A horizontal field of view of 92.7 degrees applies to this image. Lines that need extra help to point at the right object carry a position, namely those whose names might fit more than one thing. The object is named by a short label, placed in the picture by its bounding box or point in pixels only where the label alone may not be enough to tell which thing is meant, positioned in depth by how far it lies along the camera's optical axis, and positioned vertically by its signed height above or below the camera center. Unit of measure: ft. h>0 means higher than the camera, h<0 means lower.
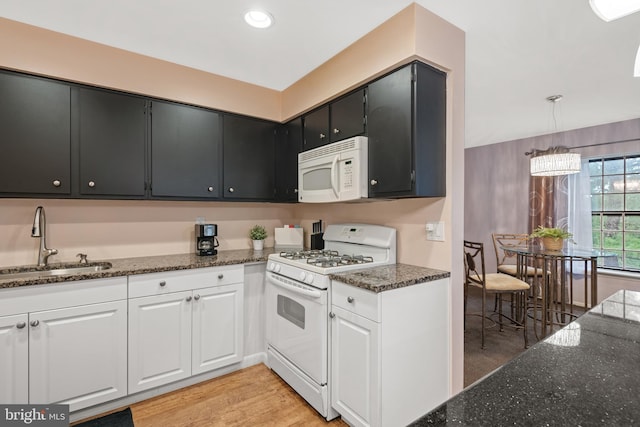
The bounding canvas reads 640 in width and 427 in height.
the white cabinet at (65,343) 5.62 -2.56
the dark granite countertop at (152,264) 5.83 -1.22
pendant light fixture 10.80 +1.83
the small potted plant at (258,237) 9.84 -0.77
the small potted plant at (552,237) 10.44 -0.85
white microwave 6.91 +1.02
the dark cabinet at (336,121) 7.18 +2.39
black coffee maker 8.73 -0.73
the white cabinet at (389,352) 5.28 -2.60
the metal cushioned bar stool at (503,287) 10.21 -2.52
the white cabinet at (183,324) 6.77 -2.64
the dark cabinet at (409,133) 5.96 +1.64
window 12.88 +0.16
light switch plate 6.46 -0.38
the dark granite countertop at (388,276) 5.35 -1.22
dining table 9.75 -2.30
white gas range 6.32 -1.98
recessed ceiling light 6.23 +4.09
